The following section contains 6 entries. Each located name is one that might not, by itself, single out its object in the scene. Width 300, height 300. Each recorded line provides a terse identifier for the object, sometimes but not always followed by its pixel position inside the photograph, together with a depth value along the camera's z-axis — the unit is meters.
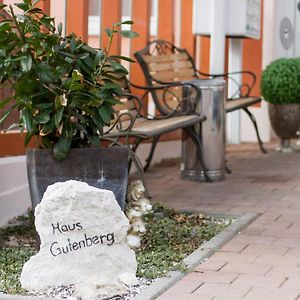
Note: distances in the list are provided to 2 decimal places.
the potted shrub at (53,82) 5.28
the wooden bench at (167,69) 9.00
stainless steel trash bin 8.40
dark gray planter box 5.43
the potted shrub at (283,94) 10.66
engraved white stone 4.75
